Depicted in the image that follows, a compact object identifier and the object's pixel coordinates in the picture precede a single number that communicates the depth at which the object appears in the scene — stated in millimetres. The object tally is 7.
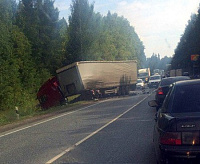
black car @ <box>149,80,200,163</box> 5031
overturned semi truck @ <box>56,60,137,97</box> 30922
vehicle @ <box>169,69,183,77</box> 60531
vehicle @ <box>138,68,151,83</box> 64231
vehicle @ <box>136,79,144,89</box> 48500
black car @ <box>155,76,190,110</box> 17153
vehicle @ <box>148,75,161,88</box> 45522
